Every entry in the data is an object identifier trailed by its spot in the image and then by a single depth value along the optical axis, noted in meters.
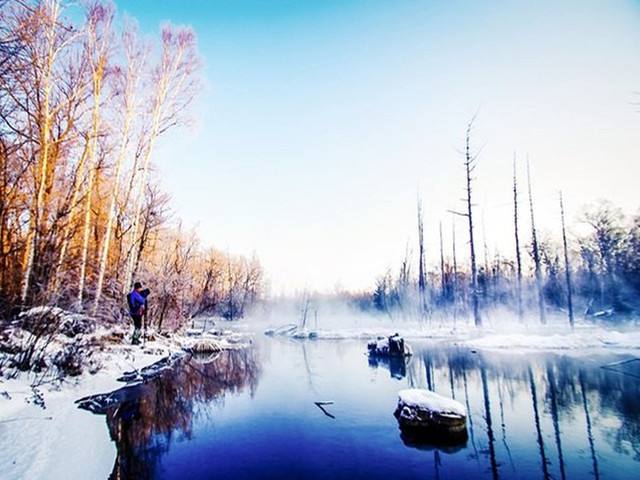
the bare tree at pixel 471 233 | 21.66
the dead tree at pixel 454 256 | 36.05
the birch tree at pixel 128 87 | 13.94
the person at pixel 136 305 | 11.36
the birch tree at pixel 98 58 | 13.14
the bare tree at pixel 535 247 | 26.55
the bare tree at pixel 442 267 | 36.91
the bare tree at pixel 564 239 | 26.75
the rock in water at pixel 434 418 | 5.82
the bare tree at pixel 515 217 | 26.34
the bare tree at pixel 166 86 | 14.82
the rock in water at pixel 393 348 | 15.27
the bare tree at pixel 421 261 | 31.66
